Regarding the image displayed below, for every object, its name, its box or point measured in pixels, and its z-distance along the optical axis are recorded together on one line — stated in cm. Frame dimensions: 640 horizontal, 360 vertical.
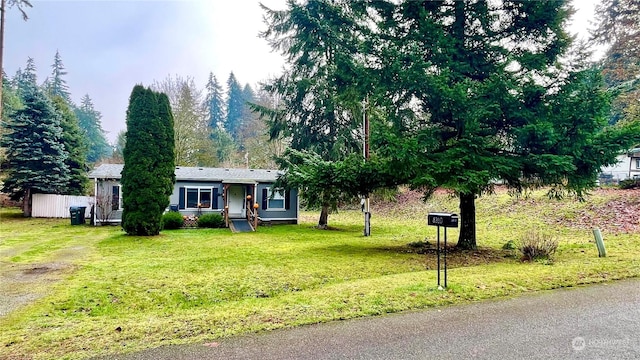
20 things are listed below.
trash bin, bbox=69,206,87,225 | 1655
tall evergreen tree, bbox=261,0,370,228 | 1419
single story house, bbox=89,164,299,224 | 1619
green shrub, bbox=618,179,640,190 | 1548
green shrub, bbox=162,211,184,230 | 1546
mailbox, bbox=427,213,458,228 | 511
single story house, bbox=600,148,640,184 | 2148
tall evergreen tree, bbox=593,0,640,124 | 1648
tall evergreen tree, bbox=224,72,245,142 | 5076
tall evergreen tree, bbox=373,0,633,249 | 763
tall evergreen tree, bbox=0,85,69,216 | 1911
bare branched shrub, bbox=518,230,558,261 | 749
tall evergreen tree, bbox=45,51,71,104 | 5306
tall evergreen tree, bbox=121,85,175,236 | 1293
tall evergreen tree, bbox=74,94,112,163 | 4841
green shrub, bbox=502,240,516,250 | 955
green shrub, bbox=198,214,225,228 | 1628
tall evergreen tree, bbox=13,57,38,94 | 5116
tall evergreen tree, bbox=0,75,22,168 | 2889
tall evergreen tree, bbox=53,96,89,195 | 2197
